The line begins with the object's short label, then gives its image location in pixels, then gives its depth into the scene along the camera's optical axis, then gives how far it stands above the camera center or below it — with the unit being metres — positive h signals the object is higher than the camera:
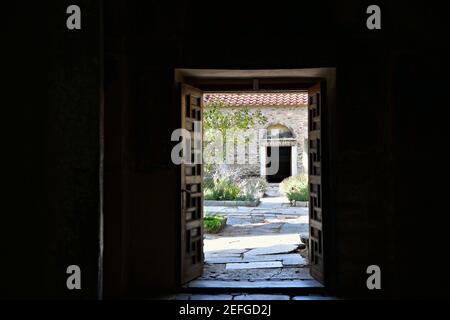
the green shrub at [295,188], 14.98 -0.86
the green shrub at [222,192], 15.06 -0.95
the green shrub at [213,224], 9.98 -1.35
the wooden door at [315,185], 5.71 -0.28
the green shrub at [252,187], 15.02 -0.87
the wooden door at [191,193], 5.67 -0.39
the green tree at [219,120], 14.04 +1.35
